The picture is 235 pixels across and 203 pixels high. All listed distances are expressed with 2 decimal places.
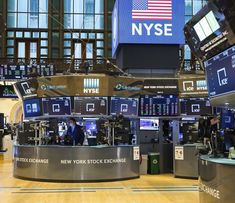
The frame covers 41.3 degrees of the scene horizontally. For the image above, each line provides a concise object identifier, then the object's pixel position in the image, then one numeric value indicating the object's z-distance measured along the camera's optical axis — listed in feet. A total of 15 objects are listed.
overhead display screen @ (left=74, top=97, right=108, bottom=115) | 28.27
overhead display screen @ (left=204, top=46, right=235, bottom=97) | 14.13
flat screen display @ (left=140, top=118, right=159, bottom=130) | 32.20
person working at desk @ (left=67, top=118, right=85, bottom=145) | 26.61
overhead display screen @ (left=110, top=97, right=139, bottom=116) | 28.86
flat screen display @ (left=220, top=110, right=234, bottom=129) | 15.14
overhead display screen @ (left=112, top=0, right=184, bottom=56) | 30.19
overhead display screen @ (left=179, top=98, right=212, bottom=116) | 30.20
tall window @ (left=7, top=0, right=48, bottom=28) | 57.28
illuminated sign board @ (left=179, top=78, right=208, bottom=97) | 29.78
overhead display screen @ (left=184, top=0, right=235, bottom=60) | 13.03
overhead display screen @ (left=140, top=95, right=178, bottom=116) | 30.95
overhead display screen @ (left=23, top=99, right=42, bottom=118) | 29.21
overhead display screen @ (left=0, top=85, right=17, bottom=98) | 43.31
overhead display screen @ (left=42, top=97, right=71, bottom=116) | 28.30
